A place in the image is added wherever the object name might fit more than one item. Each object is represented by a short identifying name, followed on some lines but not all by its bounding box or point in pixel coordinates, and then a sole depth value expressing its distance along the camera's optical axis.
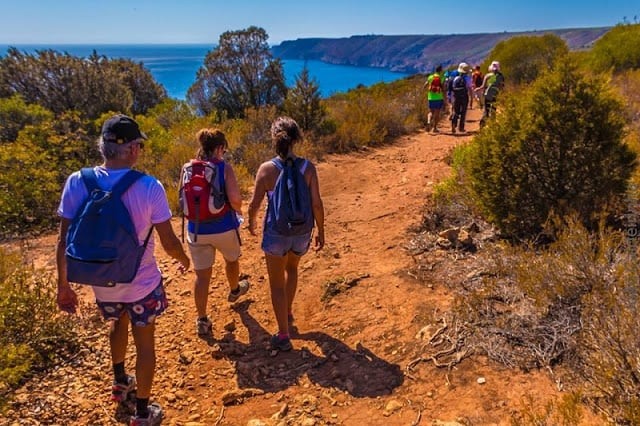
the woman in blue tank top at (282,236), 3.22
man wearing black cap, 2.38
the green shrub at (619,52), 16.69
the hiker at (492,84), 9.62
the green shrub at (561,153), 4.12
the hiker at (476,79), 13.53
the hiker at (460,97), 10.28
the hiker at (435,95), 10.78
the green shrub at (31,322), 3.30
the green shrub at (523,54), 19.42
